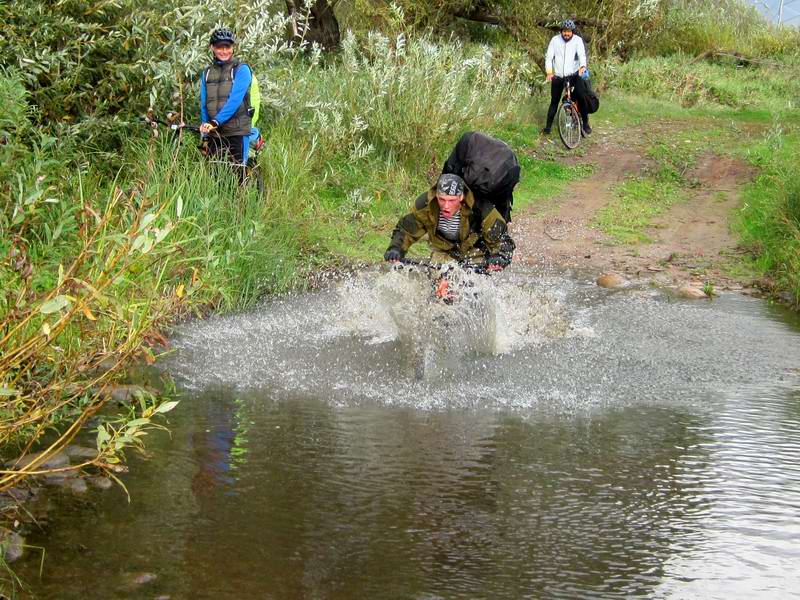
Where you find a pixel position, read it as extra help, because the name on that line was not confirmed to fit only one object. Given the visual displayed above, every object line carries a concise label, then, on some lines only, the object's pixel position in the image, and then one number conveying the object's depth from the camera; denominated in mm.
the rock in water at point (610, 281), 10809
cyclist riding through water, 8055
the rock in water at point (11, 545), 4445
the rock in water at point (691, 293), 10469
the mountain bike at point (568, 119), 15812
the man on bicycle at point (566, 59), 15516
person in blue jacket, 10016
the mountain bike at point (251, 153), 10102
